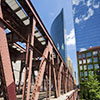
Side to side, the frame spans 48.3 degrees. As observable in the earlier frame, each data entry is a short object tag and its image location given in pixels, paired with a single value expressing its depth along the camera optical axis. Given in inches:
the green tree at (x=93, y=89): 1529.0
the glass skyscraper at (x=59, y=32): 6904.5
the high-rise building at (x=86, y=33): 2436.3
